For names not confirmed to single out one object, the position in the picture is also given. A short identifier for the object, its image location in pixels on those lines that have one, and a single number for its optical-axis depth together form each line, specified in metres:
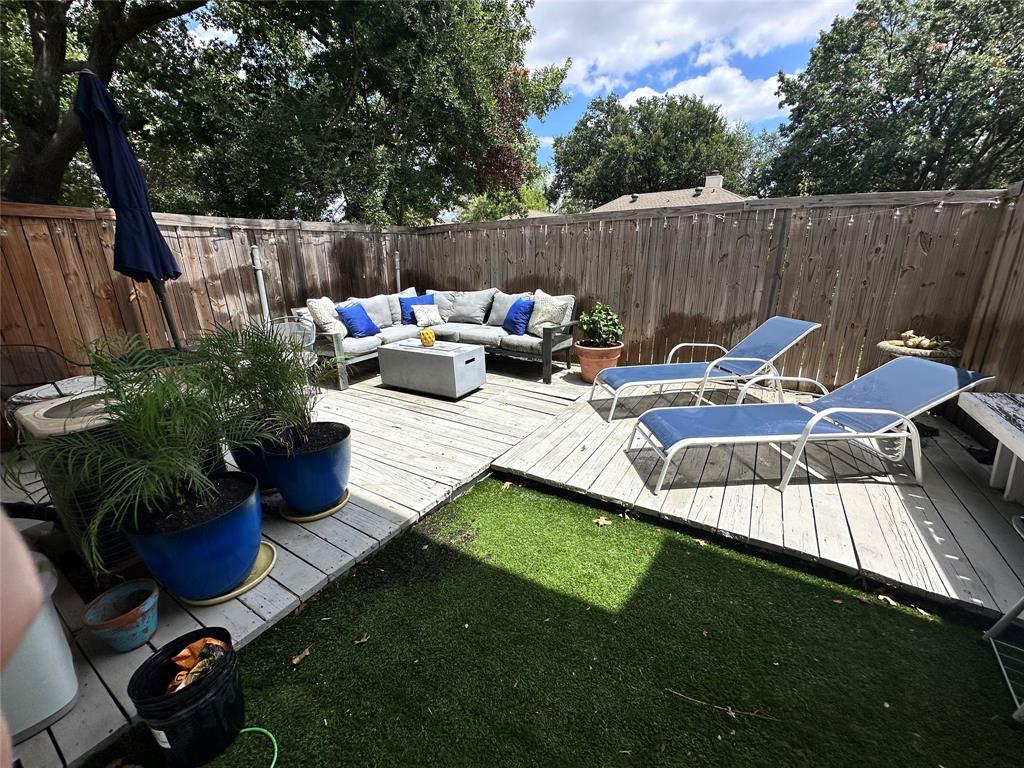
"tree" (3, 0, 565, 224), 7.33
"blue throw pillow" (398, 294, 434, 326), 5.91
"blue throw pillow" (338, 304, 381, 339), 5.15
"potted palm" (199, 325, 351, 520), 2.08
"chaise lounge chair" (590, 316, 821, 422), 3.58
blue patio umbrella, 2.79
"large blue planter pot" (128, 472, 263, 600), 1.64
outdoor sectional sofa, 4.84
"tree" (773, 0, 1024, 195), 11.59
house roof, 15.22
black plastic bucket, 1.25
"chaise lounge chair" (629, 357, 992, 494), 2.47
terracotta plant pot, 4.73
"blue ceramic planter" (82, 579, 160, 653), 1.62
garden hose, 1.43
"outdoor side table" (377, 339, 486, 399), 4.30
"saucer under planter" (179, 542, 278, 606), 1.87
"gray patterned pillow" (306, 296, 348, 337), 4.91
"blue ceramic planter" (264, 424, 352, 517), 2.25
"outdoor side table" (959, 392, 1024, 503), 2.04
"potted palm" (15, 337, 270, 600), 1.56
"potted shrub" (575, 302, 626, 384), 4.74
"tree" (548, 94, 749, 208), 19.02
